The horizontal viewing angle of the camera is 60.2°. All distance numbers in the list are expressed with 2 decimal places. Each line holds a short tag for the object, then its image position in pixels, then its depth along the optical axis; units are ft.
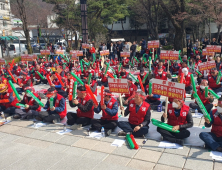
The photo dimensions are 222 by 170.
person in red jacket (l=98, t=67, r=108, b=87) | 34.06
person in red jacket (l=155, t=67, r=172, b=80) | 28.33
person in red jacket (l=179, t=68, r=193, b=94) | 26.94
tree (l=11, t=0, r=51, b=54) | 91.25
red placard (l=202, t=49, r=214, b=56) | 35.26
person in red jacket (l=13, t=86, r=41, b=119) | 21.44
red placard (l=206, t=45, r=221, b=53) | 34.41
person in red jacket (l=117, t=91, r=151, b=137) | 16.47
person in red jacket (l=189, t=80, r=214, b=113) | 20.55
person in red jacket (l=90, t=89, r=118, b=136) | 17.47
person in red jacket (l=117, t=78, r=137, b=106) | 24.66
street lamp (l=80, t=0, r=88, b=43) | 48.11
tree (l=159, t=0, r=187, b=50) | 56.19
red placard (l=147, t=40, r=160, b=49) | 38.32
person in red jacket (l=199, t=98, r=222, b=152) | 14.04
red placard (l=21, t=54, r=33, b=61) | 38.56
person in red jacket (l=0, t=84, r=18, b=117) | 22.41
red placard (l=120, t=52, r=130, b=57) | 44.89
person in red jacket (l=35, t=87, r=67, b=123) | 19.62
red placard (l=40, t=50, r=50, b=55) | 45.99
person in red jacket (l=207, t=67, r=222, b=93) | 26.28
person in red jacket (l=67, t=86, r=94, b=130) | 18.71
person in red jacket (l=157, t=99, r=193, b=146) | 15.18
